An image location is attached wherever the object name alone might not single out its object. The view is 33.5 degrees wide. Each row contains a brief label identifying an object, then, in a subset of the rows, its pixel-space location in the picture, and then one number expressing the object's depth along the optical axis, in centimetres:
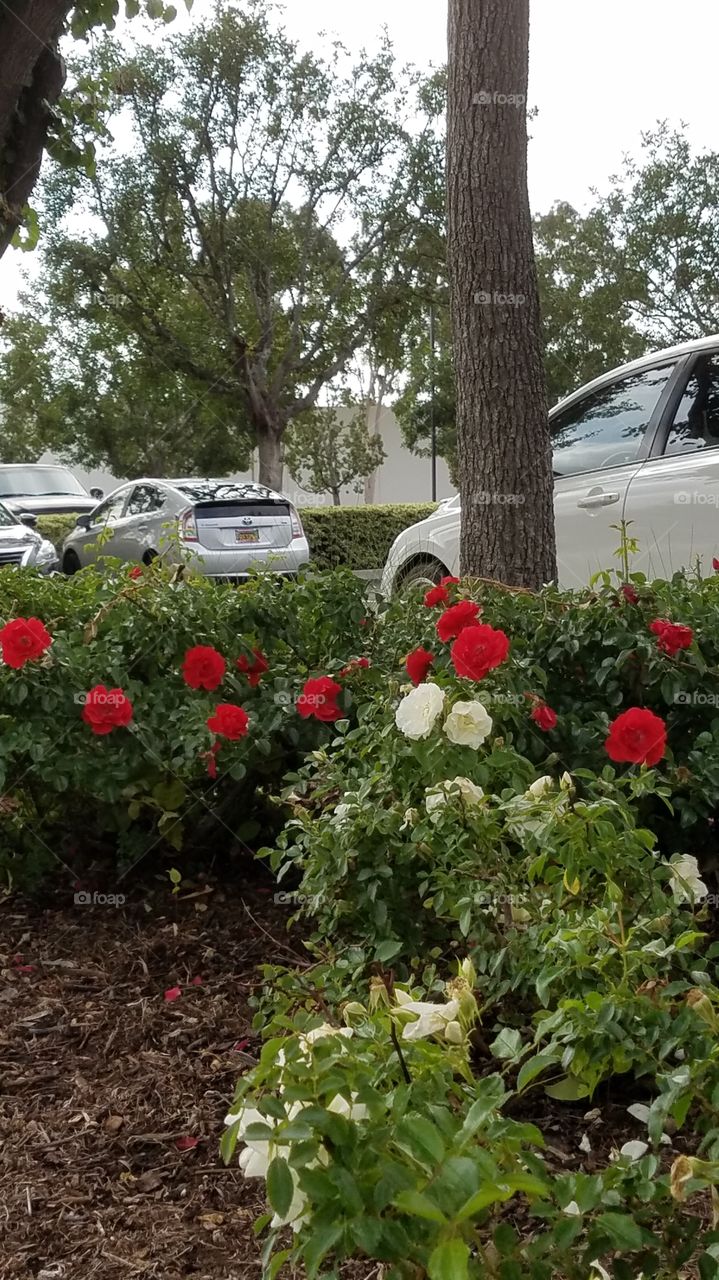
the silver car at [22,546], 1256
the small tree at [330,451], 3419
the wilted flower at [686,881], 213
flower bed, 119
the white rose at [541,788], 222
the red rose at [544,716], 284
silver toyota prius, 1294
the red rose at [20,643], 311
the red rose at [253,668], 345
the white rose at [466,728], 236
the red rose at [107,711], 312
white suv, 545
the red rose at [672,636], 303
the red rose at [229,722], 303
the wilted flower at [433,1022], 149
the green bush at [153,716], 326
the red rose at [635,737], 254
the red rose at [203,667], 319
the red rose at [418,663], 282
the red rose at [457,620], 279
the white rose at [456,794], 229
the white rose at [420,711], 236
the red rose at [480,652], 253
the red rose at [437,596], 324
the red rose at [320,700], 318
